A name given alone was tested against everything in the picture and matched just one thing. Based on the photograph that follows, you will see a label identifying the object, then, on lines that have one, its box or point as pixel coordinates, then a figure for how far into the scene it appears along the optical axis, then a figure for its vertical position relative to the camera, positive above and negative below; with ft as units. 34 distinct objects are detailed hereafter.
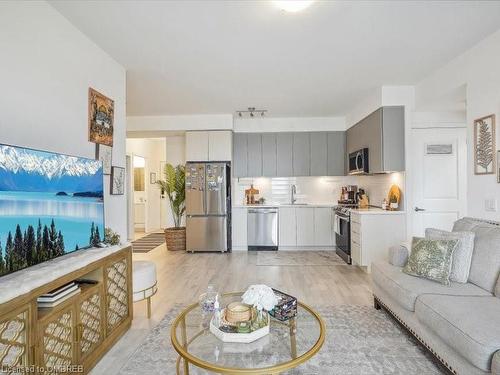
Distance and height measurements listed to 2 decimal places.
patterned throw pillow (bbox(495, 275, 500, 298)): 6.32 -2.36
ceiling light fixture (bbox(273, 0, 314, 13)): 6.64 +4.48
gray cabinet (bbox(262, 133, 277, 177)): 18.75 +2.68
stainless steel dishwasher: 17.89 -2.57
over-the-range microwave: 14.93 +1.51
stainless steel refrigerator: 17.39 -1.15
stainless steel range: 14.75 -2.33
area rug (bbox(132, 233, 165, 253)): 19.08 -4.11
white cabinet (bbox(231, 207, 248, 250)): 18.04 -2.51
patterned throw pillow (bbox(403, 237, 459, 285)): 7.12 -1.93
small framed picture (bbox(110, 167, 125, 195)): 9.45 +0.29
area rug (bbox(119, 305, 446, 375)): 6.17 -4.02
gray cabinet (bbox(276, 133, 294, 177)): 18.72 +2.33
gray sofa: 4.80 -2.53
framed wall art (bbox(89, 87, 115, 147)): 8.44 +2.30
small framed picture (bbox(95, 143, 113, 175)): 8.72 +1.10
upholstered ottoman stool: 8.39 -2.85
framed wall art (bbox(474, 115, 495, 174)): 8.52 +1.36
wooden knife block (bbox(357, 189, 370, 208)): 16.24 -0.71
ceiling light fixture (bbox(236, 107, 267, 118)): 16.42 +4.70
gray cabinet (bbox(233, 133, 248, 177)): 18.83 +2.36
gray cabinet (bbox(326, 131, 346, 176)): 18.57 +2.37
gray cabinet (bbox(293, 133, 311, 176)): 18.70 +2.39
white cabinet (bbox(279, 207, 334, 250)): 17.80 -2.55
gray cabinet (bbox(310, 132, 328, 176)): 18.65 +2.32
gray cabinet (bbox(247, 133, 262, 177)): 18.79 +2.42
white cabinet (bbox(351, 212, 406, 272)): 13.14 -2.19
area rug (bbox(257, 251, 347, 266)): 14.87 -4.02
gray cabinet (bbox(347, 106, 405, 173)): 13.03 +2.36
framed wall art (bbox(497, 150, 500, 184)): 8.25 +0.63
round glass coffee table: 4.34 -2.79
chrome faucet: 19.44 -0.25
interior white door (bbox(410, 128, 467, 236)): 13.05 +0.51
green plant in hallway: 18.17 -0.76
